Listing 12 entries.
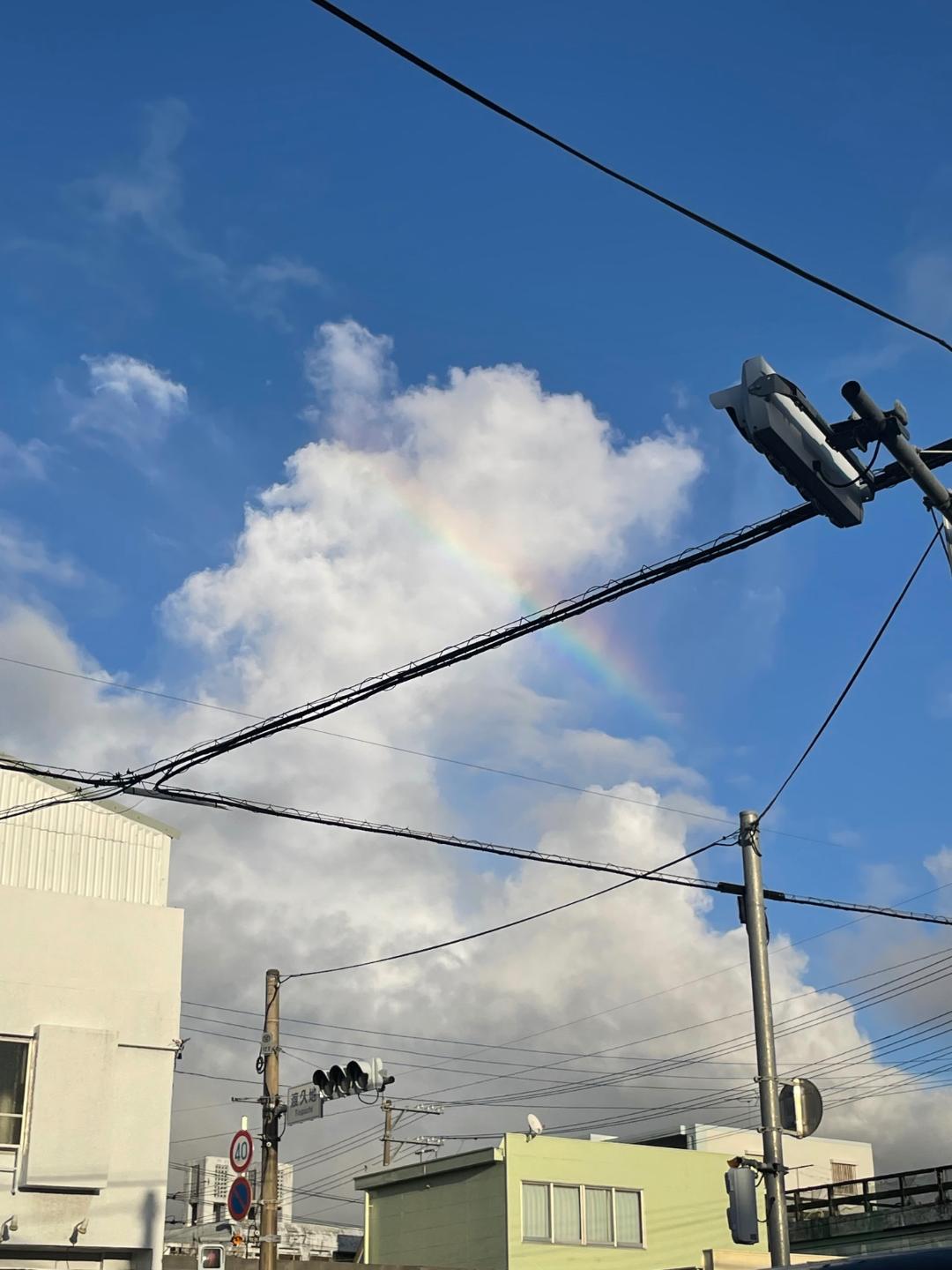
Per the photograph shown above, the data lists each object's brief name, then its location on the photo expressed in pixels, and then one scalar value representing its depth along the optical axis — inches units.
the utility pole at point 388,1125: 2000.5
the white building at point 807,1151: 2199.8
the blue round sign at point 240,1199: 851.4
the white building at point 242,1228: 1001.0
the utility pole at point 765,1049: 620.7
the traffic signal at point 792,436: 317.7
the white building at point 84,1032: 838.5
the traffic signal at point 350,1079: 899.4
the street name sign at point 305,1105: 900.0
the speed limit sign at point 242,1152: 874.8
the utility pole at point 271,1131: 877.8
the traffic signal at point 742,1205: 598.9
